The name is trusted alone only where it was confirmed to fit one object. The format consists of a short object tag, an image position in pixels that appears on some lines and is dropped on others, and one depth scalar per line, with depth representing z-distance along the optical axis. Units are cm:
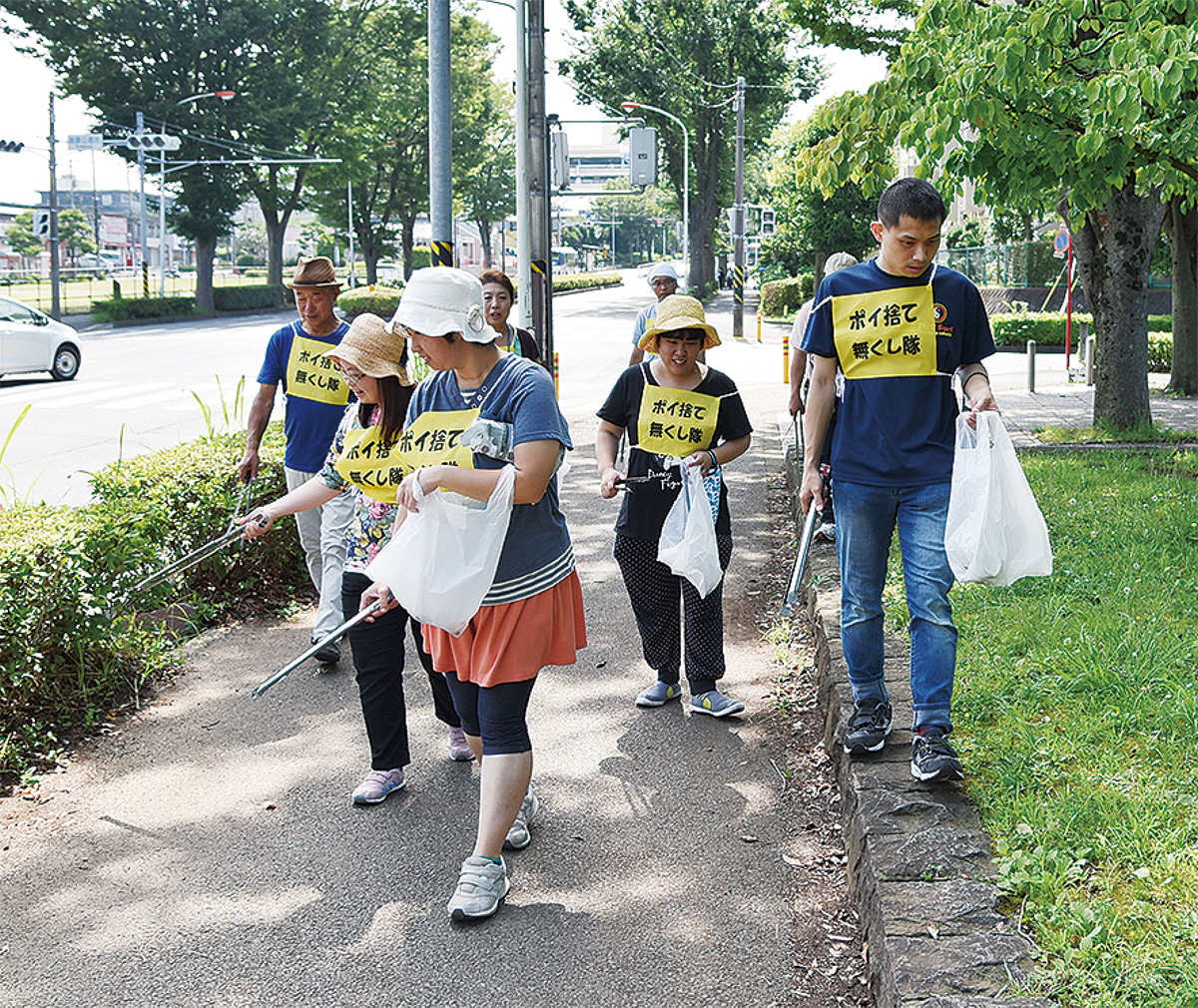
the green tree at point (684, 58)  4694
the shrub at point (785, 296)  4119
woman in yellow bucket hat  526
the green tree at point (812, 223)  3600
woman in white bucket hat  345
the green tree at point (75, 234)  8288
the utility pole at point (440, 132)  915
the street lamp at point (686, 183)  4608
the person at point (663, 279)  892
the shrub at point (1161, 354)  2095
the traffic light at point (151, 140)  4500
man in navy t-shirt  393
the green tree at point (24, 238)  8212
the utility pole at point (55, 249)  3881
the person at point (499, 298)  690
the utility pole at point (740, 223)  3070
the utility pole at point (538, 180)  1159
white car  2128
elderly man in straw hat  584
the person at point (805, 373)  749
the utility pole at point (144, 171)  4497
